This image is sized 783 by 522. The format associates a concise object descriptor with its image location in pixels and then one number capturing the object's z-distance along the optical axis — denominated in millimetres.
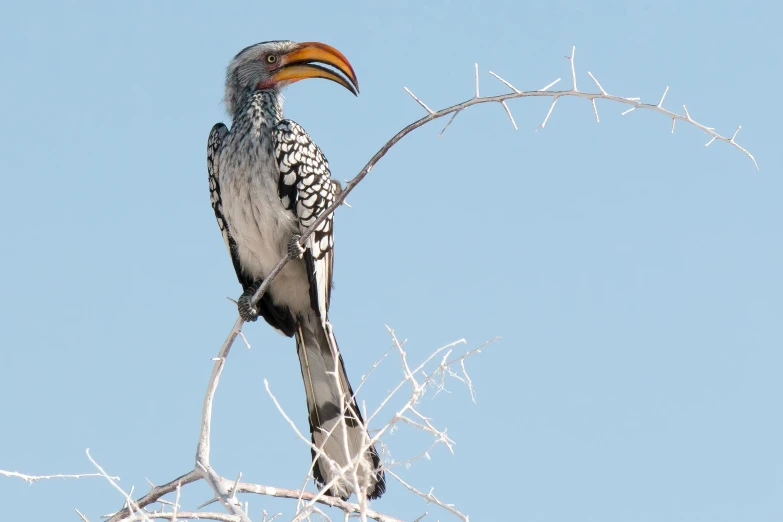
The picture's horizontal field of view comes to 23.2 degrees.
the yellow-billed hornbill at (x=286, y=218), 8383
